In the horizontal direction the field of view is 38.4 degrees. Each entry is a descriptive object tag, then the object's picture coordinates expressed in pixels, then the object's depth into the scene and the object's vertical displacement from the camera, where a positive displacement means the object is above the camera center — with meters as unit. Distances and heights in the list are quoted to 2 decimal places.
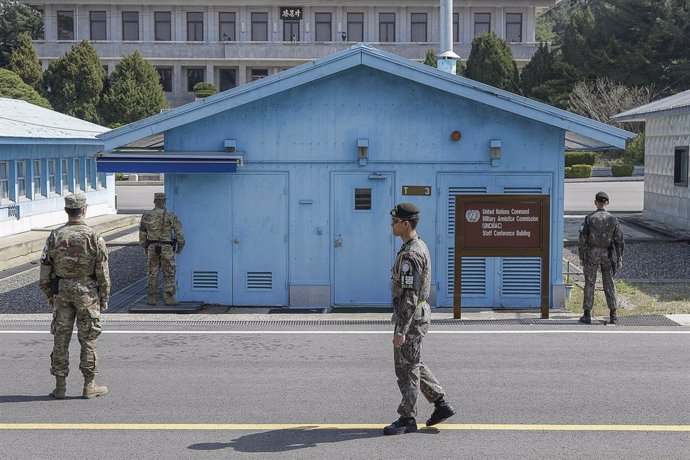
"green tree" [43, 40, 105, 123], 57.75 +4.49
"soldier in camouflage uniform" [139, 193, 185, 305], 15.30 -1.29
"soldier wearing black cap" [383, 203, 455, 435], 8.28 -1.27
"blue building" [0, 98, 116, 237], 25.20 -0.25
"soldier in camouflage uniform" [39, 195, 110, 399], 9.55 -1.22
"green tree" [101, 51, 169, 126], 57.47 +3.87
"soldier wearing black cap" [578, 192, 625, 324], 13.82 -1.28
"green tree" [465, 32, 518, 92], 59.50 +5.79
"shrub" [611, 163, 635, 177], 52.69 -0.50
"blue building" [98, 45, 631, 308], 15.67 -0.37
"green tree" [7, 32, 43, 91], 59.50 +5.65
